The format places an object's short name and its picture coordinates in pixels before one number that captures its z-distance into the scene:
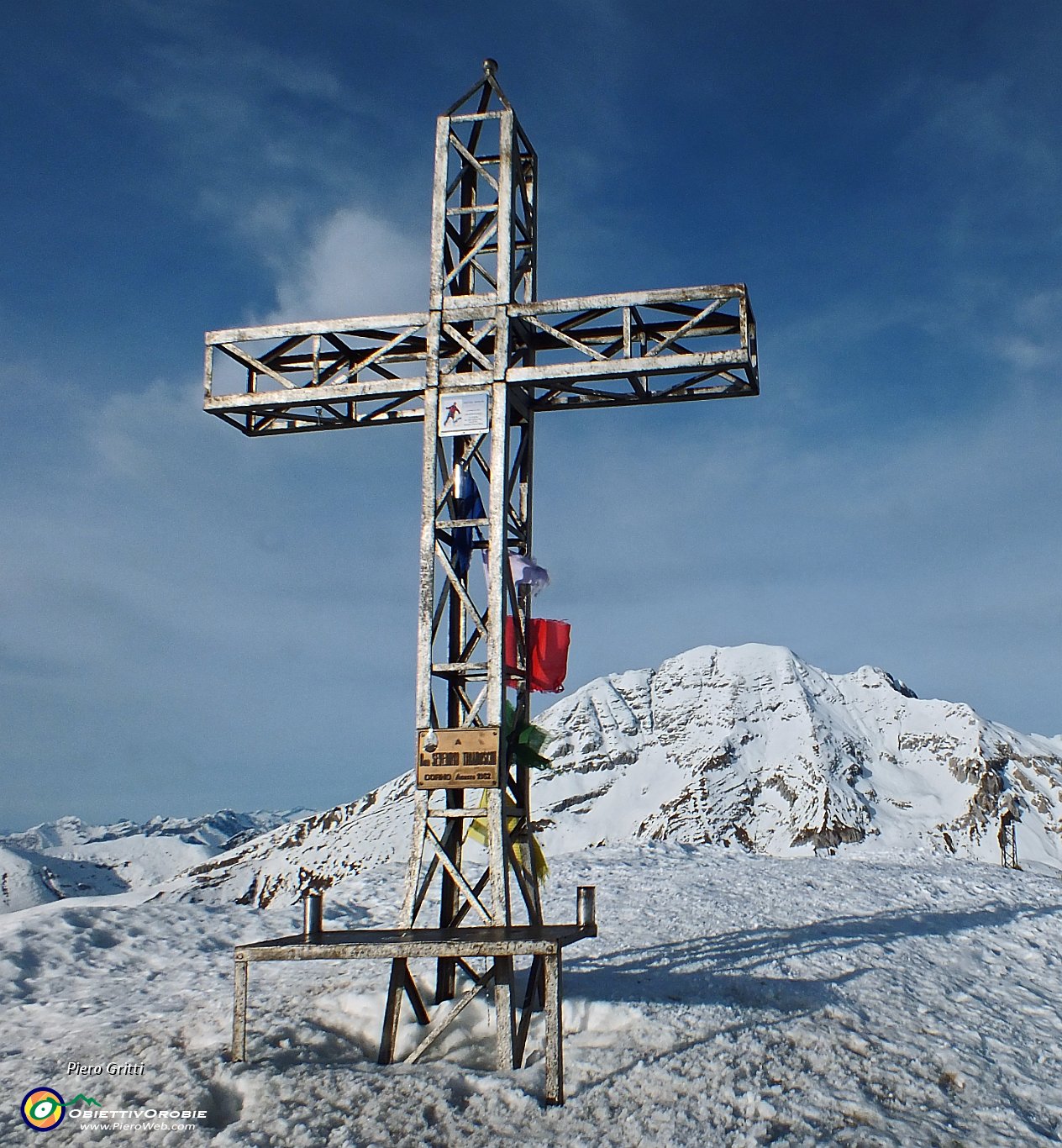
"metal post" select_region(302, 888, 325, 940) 9.80
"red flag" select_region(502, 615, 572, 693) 11.23
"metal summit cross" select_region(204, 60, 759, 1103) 9.86
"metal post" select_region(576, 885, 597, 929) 9.62
